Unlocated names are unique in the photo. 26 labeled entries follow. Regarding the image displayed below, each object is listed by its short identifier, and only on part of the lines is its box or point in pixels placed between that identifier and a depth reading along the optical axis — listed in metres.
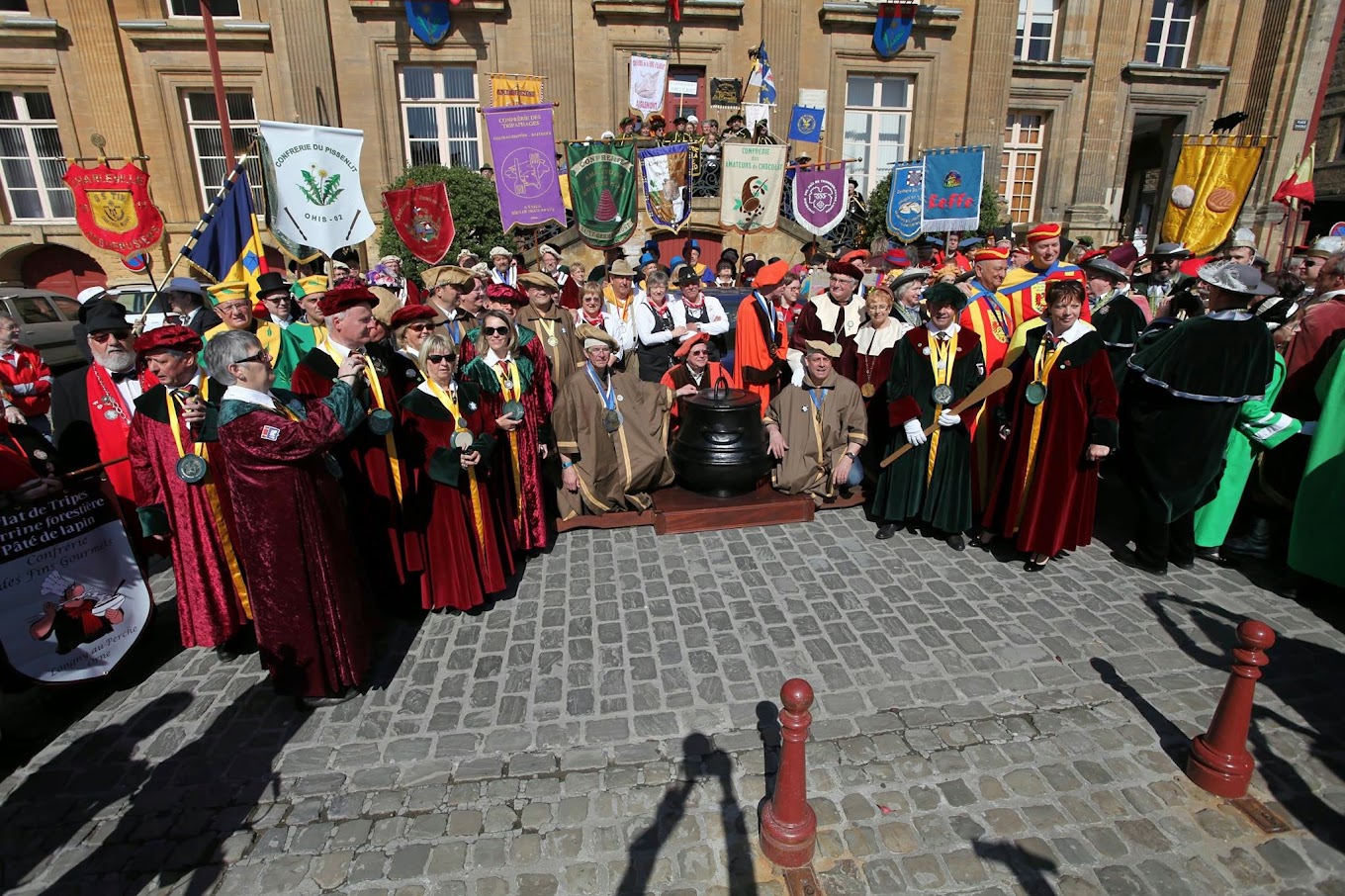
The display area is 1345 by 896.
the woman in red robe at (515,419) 4.41
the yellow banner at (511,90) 15.33
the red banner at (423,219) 7.88
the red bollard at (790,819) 2.39
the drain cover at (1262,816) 2.66
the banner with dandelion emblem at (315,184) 6.17
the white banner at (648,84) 15.47
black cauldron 5.45
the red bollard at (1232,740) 2.64
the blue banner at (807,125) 15.91
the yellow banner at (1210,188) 10.43
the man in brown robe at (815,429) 5.73
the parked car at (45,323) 10.26
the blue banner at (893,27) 16.34
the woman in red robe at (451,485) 3.95
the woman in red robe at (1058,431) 4.47
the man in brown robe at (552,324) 5.78
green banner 9.85
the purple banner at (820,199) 11.73
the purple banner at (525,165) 9.10
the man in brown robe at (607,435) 5.35
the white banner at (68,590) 3.22
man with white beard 4.36
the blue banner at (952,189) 11.09
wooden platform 5.46
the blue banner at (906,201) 11.80
